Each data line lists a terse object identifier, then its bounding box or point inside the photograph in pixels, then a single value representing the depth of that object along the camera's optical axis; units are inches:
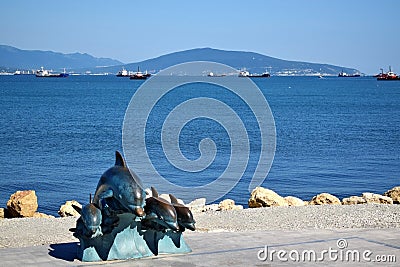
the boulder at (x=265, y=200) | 653.3
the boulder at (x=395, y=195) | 678.5
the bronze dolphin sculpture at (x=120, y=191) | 363.9
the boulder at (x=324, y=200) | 681.6
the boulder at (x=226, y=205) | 681.6
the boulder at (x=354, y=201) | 661.9
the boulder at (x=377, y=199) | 663.1
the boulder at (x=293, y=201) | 674.8
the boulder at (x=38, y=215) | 640.4
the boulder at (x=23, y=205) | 640.4
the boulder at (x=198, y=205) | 666.2
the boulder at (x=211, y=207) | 680.4
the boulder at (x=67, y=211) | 658.0
